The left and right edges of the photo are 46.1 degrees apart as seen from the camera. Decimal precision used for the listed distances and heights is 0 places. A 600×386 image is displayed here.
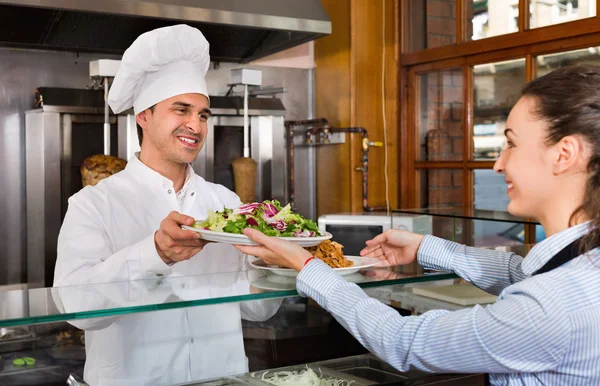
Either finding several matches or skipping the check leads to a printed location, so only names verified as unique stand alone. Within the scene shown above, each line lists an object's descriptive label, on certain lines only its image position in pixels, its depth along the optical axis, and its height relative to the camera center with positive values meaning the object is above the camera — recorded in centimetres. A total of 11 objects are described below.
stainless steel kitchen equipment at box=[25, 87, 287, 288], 340 +21
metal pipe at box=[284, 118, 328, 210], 450 +25
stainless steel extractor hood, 316 +82
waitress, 100 -16
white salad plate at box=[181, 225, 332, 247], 132 -10
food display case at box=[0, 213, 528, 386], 114 -26
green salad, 143 -7
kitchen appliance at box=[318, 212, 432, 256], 339 -19
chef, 138 -11
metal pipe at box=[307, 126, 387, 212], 432 +18
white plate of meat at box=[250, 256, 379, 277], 133 -16
